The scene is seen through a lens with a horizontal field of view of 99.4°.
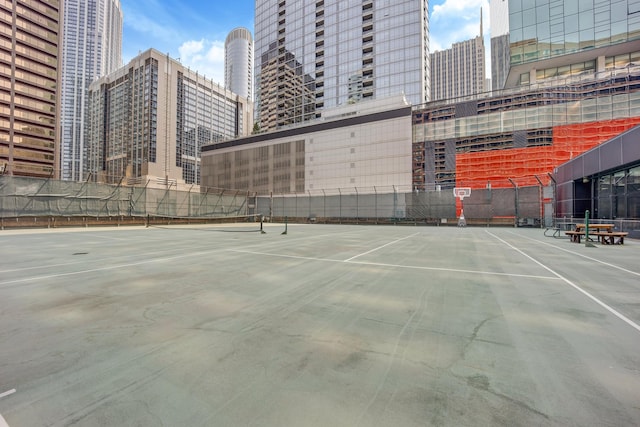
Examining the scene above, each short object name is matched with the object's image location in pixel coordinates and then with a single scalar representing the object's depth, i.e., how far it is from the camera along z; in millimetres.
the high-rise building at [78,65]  135125
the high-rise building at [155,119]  96562
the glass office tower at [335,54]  62062
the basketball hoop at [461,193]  34594
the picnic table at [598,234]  12527
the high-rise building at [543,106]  39969
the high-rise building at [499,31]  53016
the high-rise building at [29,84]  68375
